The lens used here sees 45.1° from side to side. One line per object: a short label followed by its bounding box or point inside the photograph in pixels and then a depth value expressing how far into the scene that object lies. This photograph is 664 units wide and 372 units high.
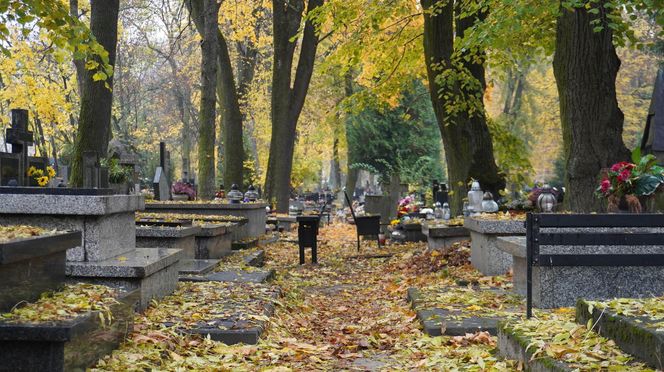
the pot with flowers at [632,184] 8.23
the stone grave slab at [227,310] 6.64
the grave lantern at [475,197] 13.25
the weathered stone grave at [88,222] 7.05
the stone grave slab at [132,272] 7.09
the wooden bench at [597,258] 7.21
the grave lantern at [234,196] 16.78
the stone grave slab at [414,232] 20.06
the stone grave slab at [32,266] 4.96
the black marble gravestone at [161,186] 18.23
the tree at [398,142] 36.31
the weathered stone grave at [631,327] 4.18
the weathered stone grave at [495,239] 10.67
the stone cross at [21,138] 12.55
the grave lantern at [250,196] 18.88
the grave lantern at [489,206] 12.38
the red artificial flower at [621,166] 8.49
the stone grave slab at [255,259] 13.34
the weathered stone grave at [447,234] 14.32
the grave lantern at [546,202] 10.12
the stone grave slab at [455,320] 7.12
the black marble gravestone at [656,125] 16.86
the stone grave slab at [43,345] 4.59
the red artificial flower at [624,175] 8.32
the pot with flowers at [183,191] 21.88
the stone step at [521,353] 4.55
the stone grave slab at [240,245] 15.64
